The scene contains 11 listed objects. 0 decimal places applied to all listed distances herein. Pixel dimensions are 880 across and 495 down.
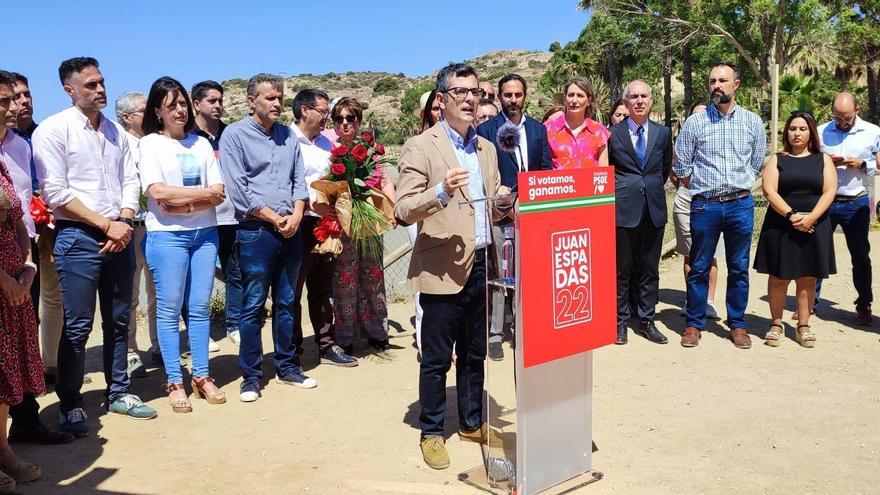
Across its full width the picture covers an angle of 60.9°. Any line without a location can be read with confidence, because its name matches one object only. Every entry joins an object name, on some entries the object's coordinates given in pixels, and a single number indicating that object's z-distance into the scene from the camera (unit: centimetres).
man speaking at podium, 399
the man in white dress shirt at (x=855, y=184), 705
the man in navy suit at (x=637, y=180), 650
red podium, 345
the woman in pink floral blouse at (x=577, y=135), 638
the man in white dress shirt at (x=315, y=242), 594
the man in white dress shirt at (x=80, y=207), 459
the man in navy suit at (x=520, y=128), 568
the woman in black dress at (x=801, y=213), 648
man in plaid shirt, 637
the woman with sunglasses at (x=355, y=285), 624
